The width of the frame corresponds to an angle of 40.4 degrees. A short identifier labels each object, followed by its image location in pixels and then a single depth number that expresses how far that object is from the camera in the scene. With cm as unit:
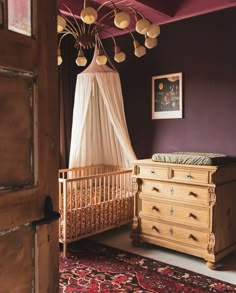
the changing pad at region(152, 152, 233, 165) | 300
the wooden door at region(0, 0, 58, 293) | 104
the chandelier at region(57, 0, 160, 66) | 245
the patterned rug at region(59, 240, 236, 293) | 257
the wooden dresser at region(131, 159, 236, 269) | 301
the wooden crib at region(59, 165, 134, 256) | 330
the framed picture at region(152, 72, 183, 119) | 388
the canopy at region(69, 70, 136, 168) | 398
